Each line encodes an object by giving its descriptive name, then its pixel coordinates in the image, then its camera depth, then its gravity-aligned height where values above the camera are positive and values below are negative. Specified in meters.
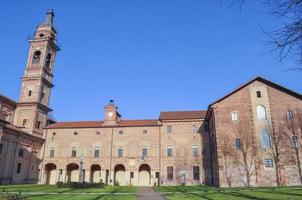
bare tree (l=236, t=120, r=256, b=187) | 30.89 +3.06
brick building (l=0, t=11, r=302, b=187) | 31.48 +4.64
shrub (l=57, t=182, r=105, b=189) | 28.76 -1.37
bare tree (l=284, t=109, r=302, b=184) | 31.05 +5.27
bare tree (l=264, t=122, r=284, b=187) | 30.39 +3.29
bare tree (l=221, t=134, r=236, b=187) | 31.05 +1.88
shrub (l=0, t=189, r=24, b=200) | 13.09 -1.26
